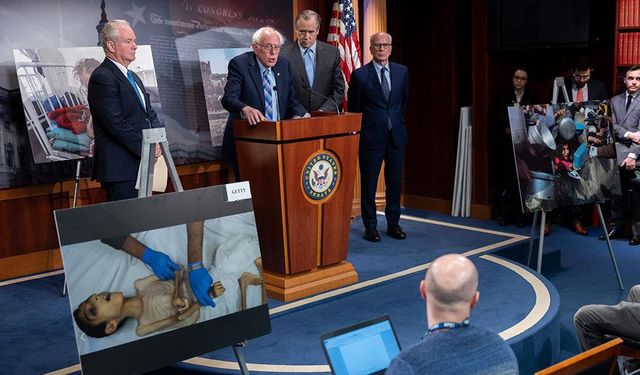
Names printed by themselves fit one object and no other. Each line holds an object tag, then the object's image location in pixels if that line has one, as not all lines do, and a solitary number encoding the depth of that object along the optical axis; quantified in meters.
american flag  6.93
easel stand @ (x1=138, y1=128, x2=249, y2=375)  3.53
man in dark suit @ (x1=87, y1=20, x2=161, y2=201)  4.38
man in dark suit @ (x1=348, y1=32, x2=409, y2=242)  6.15
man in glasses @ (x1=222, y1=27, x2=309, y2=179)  4.79
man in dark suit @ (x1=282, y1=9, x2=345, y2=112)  5.79
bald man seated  1.97
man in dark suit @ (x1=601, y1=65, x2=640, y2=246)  6.58
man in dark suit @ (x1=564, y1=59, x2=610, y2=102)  6.77
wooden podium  4.46
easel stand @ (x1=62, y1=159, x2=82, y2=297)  5.29
